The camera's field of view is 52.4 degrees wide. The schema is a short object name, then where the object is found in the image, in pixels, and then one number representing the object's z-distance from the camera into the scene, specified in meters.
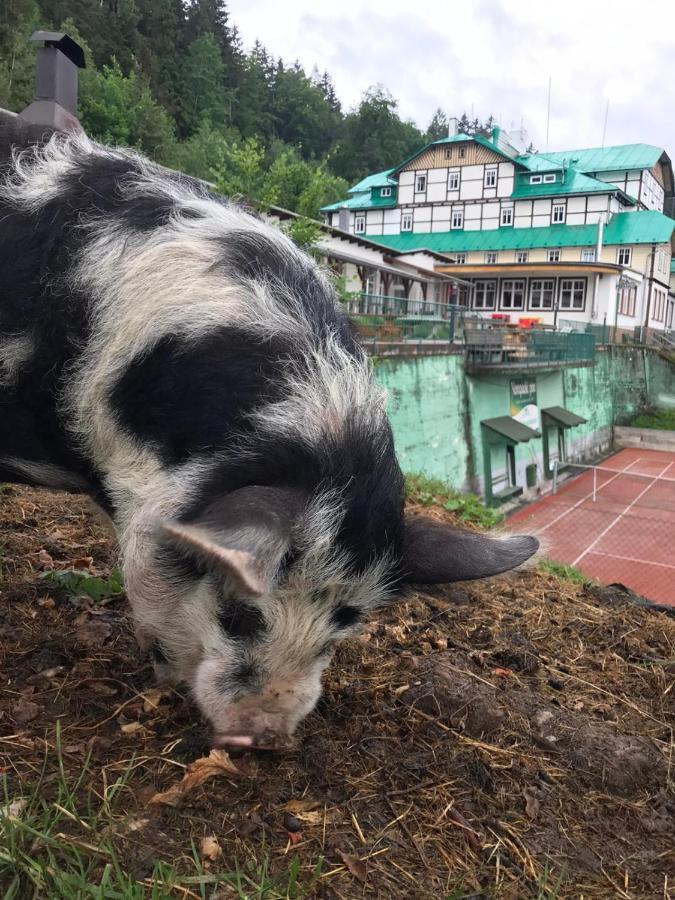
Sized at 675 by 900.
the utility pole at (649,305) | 42.92
